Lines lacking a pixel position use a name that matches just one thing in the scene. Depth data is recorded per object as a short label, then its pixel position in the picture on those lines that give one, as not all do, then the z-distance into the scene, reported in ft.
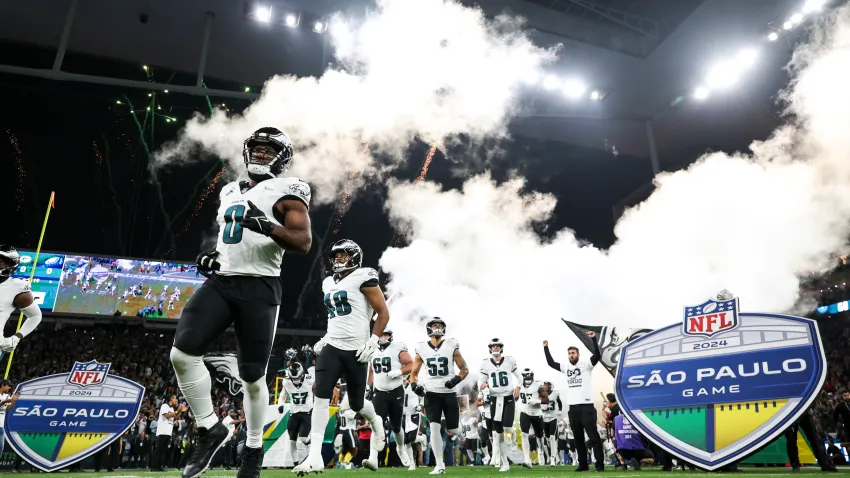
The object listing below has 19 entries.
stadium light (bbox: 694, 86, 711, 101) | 60.29
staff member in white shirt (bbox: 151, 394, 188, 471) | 40.78
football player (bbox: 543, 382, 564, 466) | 46.80
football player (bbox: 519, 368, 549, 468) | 38.11
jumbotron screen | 71.67
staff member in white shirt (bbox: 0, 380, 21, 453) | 25.36
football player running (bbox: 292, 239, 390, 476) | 18.86
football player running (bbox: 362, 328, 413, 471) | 26.07
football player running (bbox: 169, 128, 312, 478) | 10.14
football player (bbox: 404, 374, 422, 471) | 41.83
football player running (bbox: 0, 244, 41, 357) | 18.52
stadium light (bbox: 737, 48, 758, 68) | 54.29
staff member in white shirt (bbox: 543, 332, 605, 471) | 26.99
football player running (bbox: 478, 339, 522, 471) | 32.83
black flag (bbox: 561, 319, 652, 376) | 38.81
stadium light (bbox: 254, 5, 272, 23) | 51.86
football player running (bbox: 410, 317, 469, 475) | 24.58
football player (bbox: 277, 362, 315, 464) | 29.86
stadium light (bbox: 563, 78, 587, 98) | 62.59
